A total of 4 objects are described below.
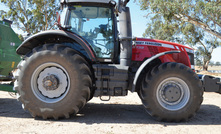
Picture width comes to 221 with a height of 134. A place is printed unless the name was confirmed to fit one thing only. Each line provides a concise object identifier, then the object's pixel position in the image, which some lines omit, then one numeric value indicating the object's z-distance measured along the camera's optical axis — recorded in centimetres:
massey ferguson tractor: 354
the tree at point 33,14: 2130
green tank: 474
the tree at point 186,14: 1469
